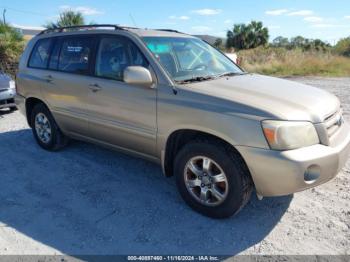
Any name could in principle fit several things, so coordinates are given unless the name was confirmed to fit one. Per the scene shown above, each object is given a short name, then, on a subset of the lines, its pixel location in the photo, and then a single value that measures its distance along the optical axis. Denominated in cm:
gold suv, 296
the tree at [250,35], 4478
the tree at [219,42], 4819
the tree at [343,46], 3446
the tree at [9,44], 1315
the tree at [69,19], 1681
